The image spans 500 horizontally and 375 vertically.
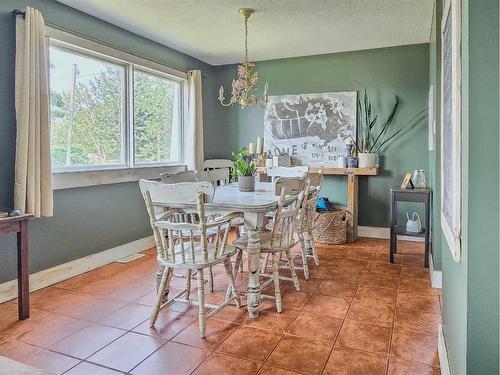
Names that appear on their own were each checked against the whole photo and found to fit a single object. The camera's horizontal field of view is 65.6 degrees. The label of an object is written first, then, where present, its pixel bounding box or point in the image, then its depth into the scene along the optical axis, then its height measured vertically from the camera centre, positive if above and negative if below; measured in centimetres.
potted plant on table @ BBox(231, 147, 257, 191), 331 +4
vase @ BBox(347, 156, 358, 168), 477 +23
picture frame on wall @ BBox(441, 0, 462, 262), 133 +18
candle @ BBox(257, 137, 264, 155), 520 +46
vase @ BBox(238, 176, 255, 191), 331 -2
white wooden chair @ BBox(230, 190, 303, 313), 269 -43
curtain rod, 294 +132
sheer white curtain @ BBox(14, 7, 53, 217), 289 +46
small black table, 374 -25
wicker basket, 460 -55
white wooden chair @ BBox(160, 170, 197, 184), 325 +3
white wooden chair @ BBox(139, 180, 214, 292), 240 -7
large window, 350 +73
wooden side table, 259 -57
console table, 469 -8
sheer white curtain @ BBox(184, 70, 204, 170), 505 +75
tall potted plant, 479 +65
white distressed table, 259 -30
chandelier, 351 +88
